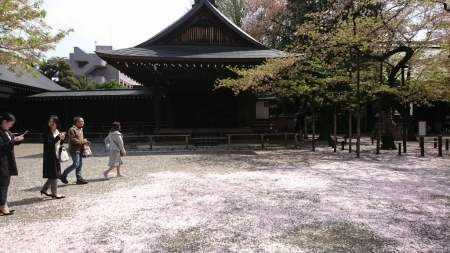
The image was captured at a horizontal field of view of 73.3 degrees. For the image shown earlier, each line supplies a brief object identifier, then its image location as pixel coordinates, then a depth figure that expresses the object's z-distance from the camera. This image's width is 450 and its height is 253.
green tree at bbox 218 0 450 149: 11.01
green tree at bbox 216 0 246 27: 30.19
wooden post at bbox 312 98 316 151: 13.35
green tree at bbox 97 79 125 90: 40.44
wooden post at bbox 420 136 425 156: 11.42
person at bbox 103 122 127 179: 7.29
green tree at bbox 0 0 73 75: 8.72
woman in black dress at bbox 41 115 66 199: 5.31
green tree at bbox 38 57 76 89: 37.31
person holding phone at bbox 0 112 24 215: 4.54
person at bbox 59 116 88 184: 6.51
